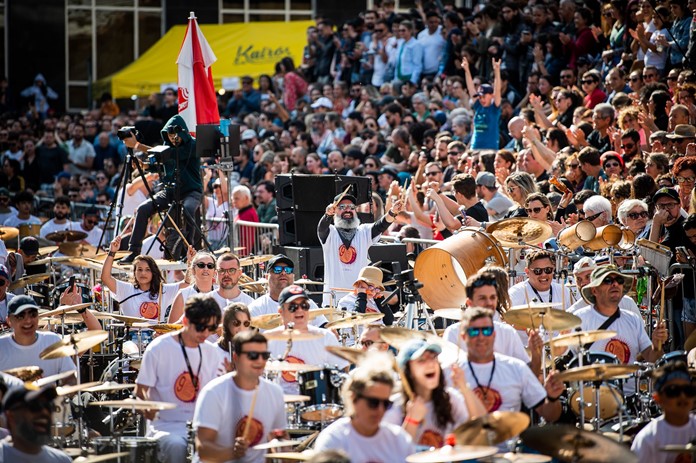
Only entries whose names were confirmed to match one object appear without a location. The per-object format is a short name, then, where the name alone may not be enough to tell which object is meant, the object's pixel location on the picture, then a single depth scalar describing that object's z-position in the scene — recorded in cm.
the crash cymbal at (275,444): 1585
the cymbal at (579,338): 1811
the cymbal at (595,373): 1697
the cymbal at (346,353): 1752
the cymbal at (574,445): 1474
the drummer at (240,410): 1637
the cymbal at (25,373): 1931
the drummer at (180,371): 1837
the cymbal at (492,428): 1473
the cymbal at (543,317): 1875
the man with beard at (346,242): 2723
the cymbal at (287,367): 1855
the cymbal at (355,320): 2075
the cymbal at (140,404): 1711
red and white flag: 3120
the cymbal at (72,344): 1944
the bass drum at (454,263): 2272
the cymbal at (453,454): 1421
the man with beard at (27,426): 1575
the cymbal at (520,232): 2277
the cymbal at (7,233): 3380
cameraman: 2909
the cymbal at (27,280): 2783
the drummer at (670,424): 1605
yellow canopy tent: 5637
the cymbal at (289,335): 1906
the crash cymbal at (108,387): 1873
